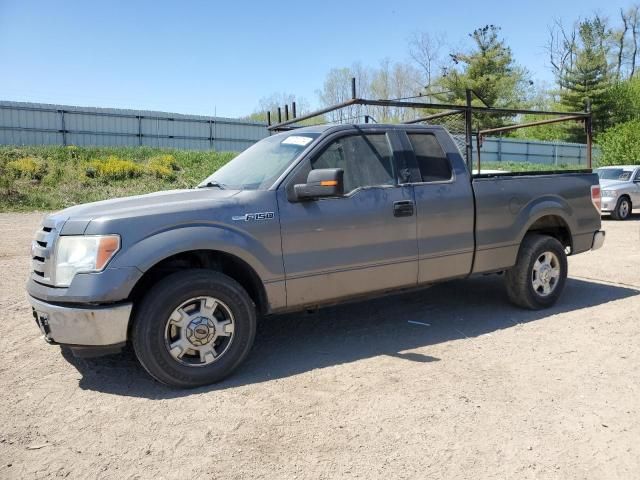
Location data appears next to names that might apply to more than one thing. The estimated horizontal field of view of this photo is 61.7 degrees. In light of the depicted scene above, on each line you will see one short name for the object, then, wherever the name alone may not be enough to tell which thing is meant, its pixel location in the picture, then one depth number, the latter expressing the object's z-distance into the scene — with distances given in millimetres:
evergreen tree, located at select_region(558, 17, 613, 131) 45281
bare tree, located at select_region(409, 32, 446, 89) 46653
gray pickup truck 3631
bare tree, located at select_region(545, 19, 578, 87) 53297
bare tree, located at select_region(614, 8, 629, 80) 55625
